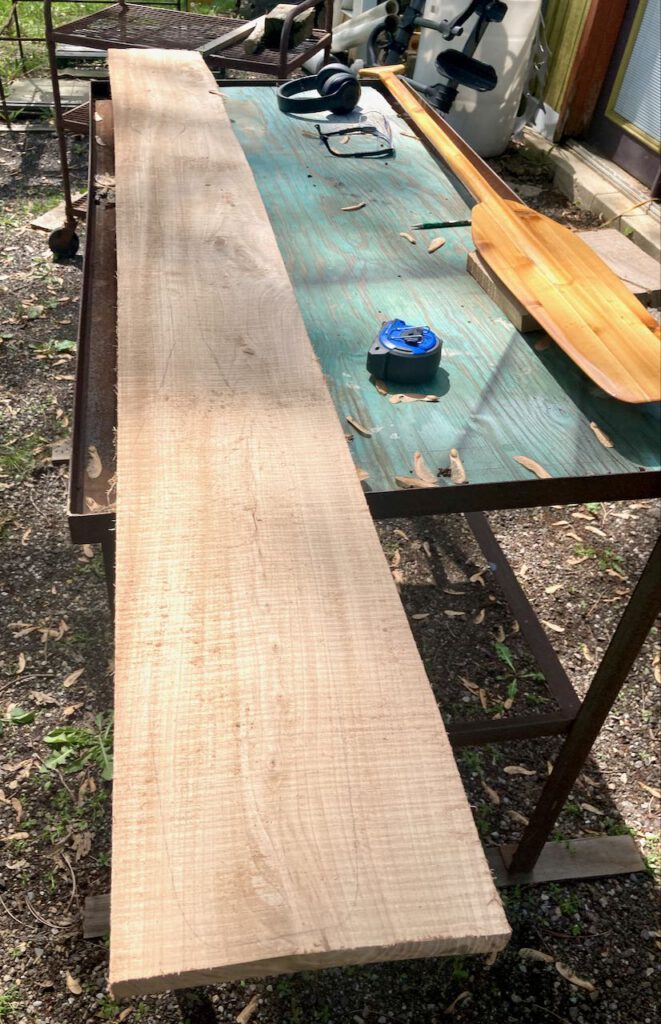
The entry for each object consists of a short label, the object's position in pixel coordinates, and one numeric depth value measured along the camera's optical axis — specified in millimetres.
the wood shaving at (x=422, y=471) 1331
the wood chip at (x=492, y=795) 2402
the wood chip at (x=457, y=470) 1339
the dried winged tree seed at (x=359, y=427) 1440
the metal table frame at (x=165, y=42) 4164
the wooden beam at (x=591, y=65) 5434
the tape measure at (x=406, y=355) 1520
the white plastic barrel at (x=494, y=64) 5680
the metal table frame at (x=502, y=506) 1324
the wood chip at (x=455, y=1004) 1915
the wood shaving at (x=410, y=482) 1315
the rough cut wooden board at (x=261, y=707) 717
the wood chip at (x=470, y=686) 2721
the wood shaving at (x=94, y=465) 1351
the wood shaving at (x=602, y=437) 1445
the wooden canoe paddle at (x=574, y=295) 1493
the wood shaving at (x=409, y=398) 1521
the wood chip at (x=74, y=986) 1911
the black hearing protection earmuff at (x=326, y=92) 2564
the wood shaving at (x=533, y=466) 1354
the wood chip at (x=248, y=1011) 1888
